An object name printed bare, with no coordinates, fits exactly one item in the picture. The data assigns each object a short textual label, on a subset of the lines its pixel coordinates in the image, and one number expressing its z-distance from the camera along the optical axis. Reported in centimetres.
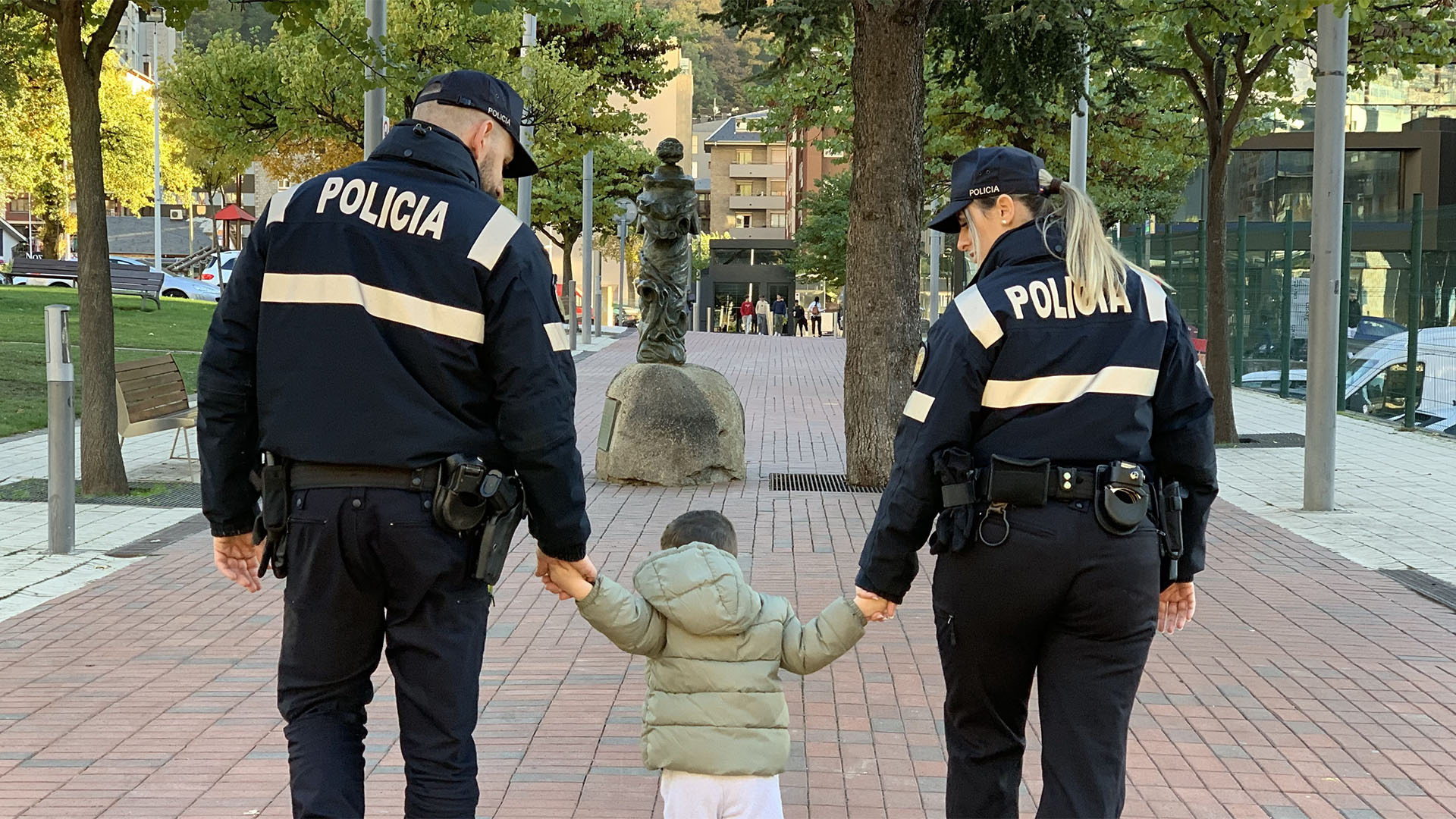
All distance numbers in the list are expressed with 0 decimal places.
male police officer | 332
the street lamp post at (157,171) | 5966
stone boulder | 1189
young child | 359
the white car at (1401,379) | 1639
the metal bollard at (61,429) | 838
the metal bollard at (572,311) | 3135
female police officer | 330
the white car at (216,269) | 4941
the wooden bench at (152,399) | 1123
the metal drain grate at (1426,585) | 790
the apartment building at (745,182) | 13000
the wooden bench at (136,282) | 3478
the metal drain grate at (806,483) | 1173
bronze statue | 1525
